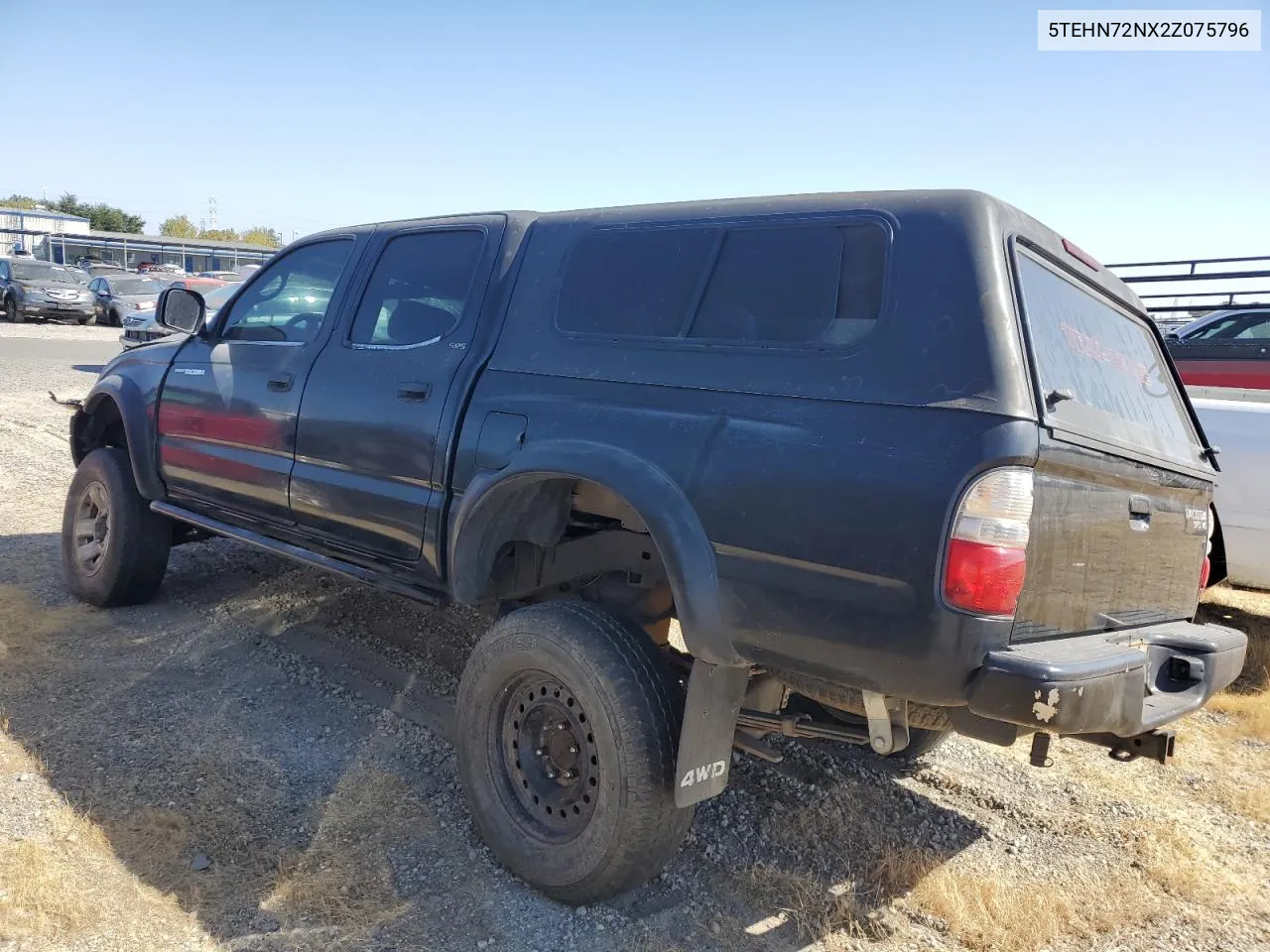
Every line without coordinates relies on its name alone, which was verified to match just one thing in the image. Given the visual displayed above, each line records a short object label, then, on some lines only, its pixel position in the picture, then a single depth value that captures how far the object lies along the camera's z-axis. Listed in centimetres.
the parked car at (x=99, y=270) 3241
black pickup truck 217
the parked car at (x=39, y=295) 2436
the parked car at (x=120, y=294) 2348
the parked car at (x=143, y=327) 1376
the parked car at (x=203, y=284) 2083
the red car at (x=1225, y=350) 779
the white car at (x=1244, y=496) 525
